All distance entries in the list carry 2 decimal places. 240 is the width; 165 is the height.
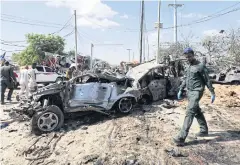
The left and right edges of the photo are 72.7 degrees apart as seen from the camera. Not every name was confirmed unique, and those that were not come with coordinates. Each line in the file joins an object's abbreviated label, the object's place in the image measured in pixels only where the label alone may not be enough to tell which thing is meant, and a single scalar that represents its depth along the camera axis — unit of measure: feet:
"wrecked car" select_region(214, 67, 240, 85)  27.88
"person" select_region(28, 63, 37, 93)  20.84
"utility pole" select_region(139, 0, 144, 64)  44.54
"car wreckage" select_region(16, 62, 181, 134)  13.96
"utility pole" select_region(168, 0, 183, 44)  52.45
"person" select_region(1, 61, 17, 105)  21.08
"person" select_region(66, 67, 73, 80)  24.03
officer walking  10.58
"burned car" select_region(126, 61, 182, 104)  18.40
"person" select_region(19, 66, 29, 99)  20.88
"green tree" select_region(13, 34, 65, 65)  80.95
